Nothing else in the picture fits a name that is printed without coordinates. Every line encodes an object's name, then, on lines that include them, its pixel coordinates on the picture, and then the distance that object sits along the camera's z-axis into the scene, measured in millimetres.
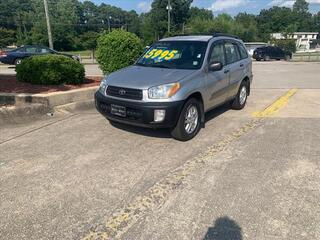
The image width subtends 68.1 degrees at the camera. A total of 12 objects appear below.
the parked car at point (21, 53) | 14355
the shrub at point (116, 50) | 6858
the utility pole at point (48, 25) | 16779
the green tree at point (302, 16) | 98599
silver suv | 3685
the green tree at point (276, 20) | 92564
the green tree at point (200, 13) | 77028
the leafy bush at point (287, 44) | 46734
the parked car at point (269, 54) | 22075
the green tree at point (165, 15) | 60262
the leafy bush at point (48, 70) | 6118
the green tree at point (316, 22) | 111490
